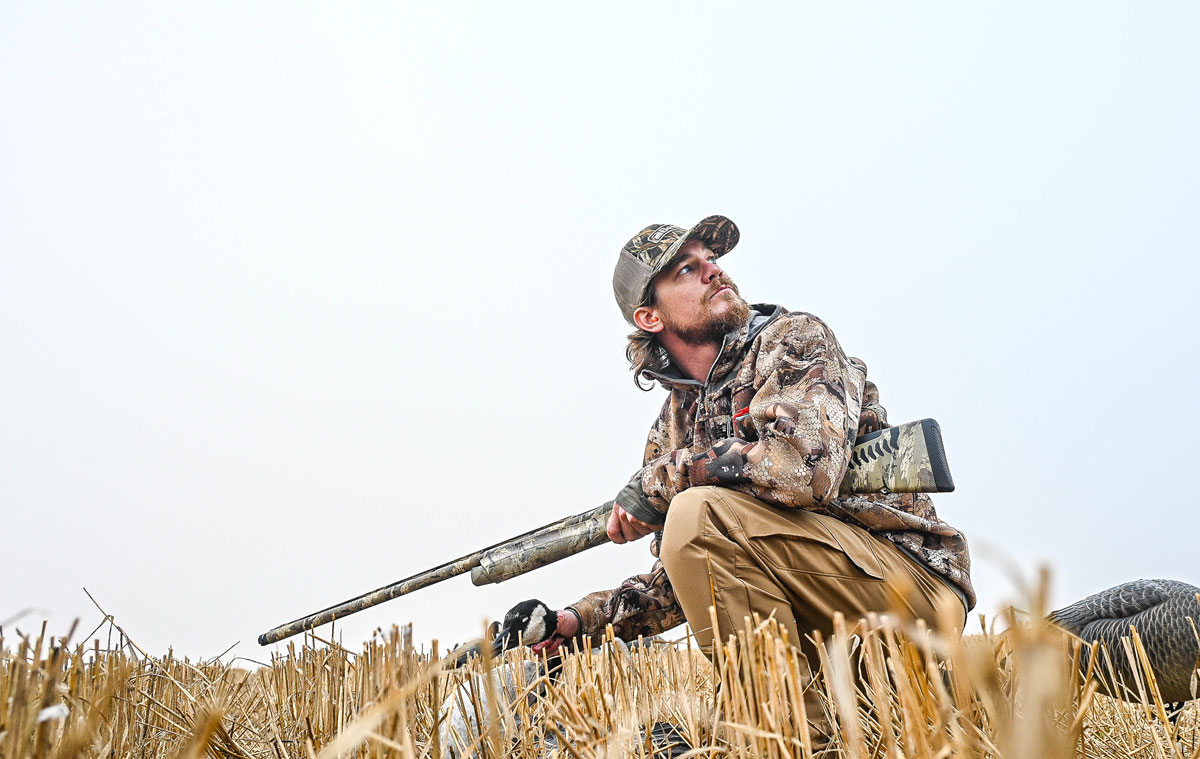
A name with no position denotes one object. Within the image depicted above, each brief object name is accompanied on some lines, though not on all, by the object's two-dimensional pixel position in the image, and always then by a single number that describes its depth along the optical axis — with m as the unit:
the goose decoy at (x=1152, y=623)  2.83
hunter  2.54
